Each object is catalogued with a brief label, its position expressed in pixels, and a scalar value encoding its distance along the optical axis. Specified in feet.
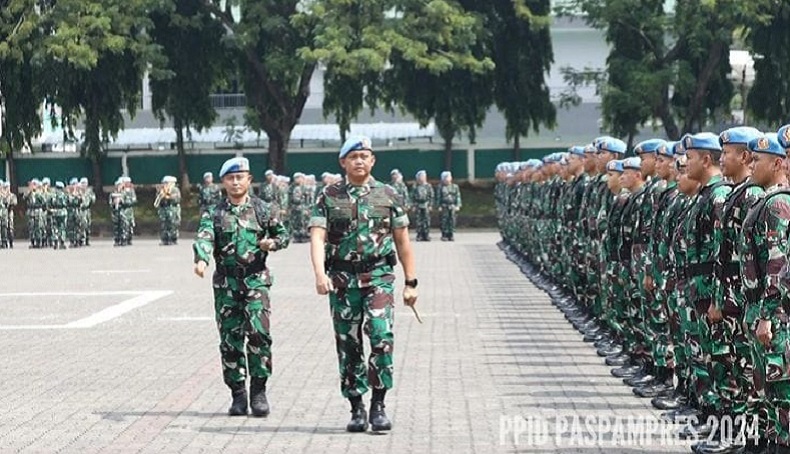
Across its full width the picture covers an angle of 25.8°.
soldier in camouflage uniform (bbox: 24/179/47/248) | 150.41
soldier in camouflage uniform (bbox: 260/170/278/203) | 153.48
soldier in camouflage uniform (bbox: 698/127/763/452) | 32.81
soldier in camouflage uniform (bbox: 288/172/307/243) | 156.35
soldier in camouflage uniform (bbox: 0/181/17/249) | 151.74
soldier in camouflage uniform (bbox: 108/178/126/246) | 149.69
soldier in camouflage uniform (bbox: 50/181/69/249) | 149.18
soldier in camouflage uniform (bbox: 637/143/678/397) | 41.75
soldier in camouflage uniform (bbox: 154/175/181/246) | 149.28
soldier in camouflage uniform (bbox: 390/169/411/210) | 148.97
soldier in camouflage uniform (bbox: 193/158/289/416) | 40.29
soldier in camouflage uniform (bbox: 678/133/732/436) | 34.91
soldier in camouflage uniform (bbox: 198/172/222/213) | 150.82
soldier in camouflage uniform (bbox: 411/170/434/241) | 152.35
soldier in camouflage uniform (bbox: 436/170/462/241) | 152.56
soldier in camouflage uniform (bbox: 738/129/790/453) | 29.76
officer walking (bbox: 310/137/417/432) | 37.58
